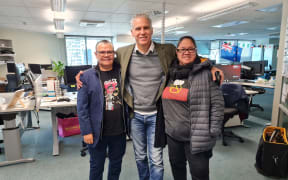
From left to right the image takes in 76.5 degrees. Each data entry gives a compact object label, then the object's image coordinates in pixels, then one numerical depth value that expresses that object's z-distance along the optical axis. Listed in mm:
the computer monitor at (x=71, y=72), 3138
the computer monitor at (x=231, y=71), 4254
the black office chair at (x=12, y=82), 4922
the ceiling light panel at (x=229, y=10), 4329
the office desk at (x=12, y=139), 2273
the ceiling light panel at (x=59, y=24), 6021
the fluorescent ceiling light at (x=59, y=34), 8596
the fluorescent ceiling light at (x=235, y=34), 10172
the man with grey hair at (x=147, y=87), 1397
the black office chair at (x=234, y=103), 2781
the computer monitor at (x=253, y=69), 4879
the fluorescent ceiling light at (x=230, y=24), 7024
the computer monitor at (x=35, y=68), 4946
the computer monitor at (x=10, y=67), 5578
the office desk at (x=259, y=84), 4039
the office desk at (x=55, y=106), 2474
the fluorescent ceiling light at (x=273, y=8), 5062
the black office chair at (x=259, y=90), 3875
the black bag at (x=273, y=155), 1955
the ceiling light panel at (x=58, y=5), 4160
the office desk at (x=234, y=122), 3510
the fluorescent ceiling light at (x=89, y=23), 6504
